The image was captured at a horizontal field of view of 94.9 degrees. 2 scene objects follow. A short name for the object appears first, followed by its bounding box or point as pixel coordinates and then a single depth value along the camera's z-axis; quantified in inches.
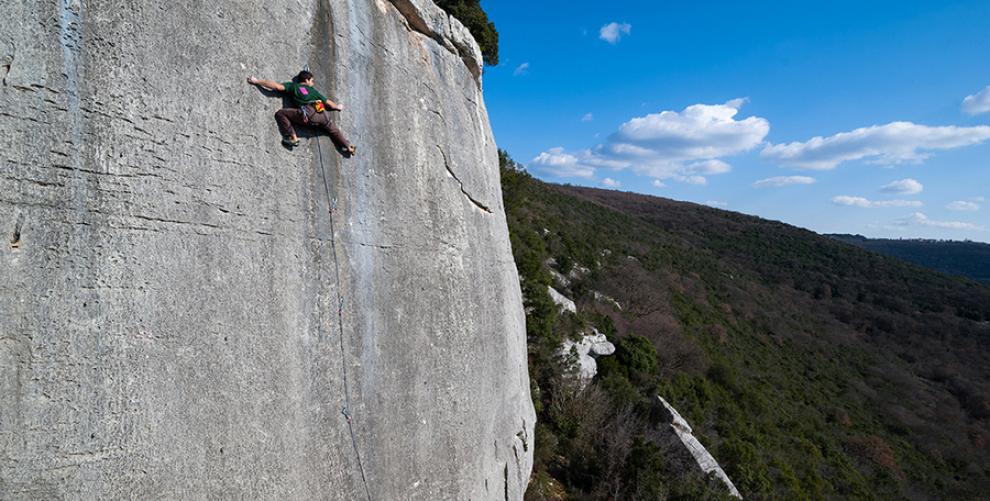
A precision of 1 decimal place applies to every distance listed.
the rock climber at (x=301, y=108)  161.0
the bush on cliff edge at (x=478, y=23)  502.7
